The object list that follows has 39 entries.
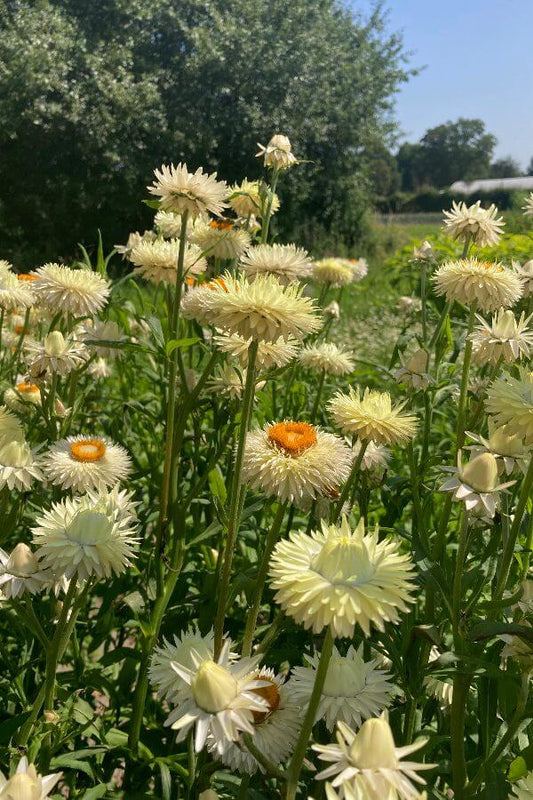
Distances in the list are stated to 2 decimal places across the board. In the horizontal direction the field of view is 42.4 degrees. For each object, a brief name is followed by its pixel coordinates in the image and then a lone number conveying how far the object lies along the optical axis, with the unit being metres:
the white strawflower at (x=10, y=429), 0.38
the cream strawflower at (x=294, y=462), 0.32
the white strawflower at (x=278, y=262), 0.38
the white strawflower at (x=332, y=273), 0.84
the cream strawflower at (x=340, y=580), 0.20
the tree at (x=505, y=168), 46.66
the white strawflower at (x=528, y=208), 0.51
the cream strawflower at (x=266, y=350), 0.34
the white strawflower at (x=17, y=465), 0.36
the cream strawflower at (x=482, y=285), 0.44
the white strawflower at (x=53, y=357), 0.46
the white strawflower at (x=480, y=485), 0.27
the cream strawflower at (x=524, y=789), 0.21
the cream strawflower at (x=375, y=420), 0.35
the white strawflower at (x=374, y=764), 0.17
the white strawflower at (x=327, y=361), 0.58
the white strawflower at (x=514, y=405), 0.28
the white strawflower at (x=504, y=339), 0.38
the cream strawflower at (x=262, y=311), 0.28
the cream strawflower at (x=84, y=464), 0.39
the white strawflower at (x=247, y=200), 0.53
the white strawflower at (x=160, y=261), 0.49
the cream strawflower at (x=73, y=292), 0.47
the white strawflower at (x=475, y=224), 0.50
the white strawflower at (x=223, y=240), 0.51
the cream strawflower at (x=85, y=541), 0.28
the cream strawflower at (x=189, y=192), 0.41
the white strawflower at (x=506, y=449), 0.30
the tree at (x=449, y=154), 49.87
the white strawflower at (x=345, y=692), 0.25
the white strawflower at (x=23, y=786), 0.17
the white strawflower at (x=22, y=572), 0.30
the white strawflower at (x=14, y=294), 0.54
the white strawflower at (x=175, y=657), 0.26
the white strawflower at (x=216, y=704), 0.21
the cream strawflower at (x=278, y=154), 0.51
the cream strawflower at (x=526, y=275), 0.48
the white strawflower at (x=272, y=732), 0.25
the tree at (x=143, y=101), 9.75
